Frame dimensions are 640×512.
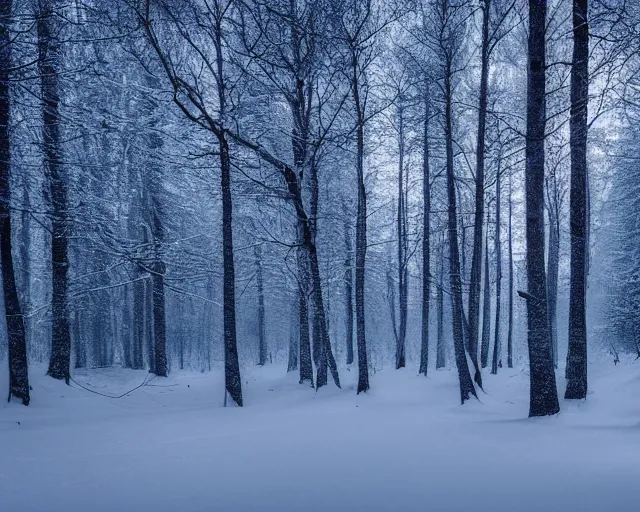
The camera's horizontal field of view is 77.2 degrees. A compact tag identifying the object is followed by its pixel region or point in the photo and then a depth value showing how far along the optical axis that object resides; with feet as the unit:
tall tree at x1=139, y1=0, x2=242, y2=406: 31.55
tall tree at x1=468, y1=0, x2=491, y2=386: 32.91
